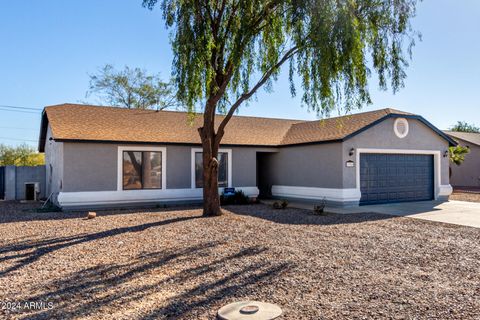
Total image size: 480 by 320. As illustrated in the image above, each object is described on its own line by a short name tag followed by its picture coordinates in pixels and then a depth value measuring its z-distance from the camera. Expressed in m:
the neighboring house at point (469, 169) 26.44
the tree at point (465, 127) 57.91
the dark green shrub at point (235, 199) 15.30
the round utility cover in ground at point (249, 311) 3.84
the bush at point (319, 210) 11.96
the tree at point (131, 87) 30.48
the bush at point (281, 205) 13.63
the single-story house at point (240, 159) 13.49
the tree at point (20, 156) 30.30
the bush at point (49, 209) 13.14
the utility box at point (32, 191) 17.78
